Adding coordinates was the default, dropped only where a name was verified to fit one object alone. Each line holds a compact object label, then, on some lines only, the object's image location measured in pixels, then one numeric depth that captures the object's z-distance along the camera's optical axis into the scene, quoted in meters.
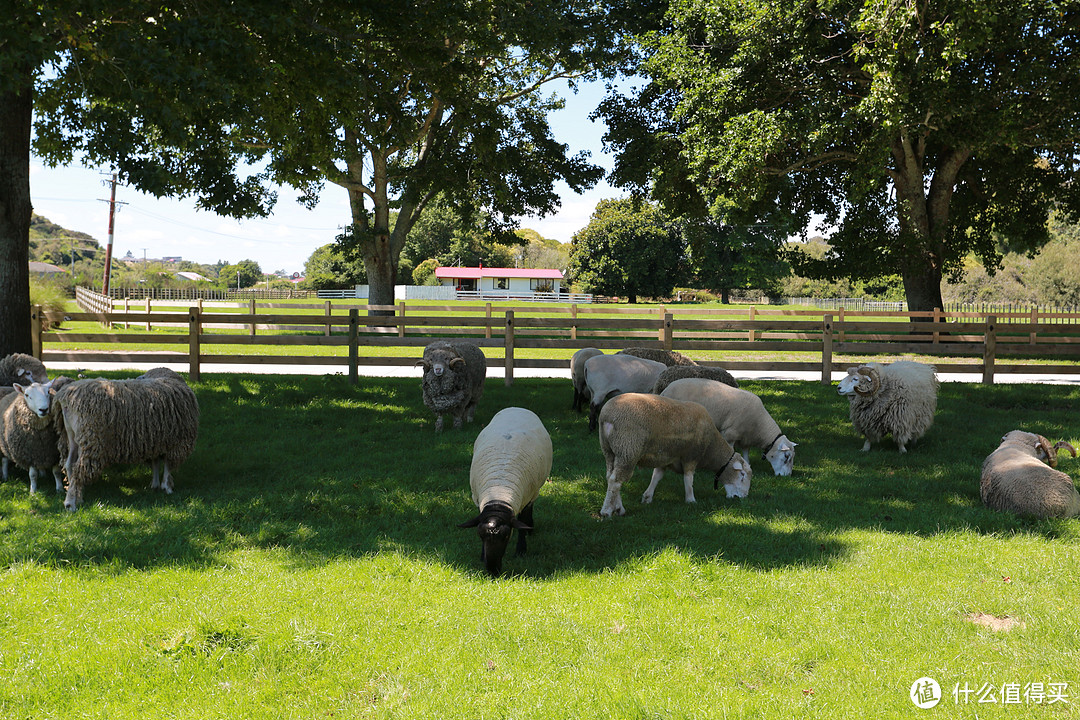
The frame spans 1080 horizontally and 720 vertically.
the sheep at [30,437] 6.99
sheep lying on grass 6.33
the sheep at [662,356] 10.83
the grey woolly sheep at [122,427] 6.72
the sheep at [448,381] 10.10
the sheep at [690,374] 9.15
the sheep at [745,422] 8.02
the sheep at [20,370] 8.31
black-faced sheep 5.14
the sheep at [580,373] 11.16
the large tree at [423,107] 12.16
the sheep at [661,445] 6.45
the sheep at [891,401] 9.10
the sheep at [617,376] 9.52
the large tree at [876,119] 14.27
